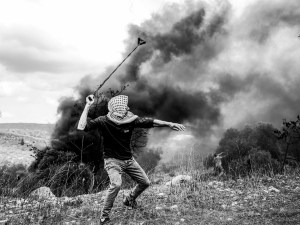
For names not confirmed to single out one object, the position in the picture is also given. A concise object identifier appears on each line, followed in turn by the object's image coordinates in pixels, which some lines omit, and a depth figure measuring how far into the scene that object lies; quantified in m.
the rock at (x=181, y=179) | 8.86
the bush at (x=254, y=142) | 29.27
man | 5.44
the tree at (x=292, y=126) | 16.40
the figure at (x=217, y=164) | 13.66
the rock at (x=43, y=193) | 7.99
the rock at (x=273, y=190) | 7.45
